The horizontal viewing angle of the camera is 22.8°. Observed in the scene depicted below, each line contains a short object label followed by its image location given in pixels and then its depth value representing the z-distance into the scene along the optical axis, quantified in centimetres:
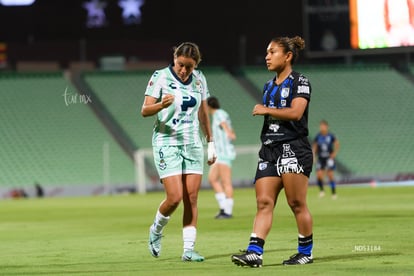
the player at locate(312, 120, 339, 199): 2978
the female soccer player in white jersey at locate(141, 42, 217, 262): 1098
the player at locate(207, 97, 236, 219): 2052
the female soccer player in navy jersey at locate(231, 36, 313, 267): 998
